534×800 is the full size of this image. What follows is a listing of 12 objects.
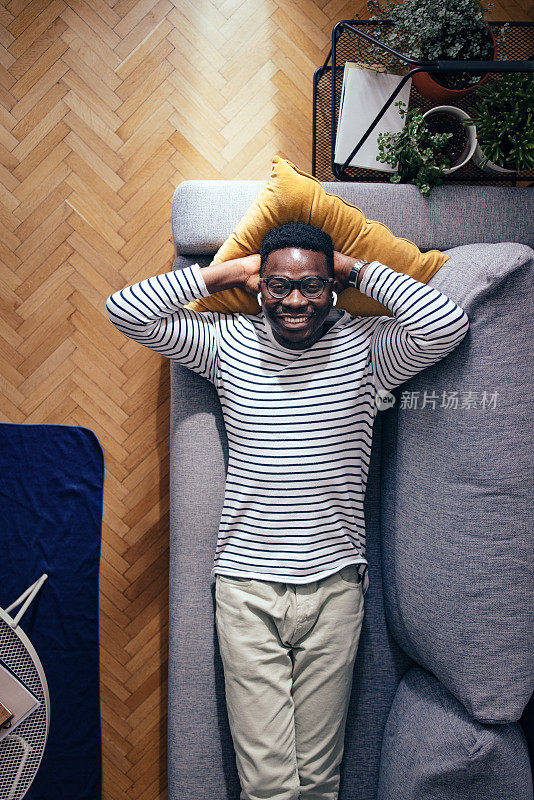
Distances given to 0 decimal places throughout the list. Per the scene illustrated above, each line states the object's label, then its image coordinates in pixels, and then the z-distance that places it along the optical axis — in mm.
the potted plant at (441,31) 1422
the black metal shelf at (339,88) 1612
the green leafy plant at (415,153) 1498
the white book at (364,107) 1591
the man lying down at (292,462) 1287
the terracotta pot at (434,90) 1552
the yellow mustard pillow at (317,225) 1358
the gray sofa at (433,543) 1229
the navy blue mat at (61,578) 1661
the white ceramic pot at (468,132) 1562
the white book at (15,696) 1319
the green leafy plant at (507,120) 1410
